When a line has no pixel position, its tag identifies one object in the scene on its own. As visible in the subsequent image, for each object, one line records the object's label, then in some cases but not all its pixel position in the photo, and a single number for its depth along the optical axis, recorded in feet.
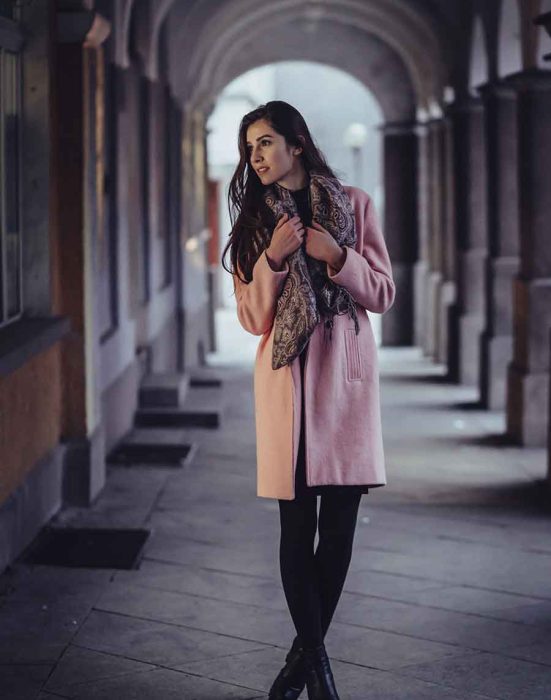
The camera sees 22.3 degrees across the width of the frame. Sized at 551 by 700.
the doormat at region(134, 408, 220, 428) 36.45
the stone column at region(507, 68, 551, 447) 34.17
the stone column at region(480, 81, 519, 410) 40.42
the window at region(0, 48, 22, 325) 22.72
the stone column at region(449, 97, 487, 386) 48.83
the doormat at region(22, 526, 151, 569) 20.98
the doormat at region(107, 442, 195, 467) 30.91
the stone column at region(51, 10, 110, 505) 25.04
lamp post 90.62
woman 13.44
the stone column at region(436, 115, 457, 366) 53.93
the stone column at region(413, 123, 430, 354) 64.95
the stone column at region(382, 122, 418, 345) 66.39
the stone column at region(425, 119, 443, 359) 57.98
